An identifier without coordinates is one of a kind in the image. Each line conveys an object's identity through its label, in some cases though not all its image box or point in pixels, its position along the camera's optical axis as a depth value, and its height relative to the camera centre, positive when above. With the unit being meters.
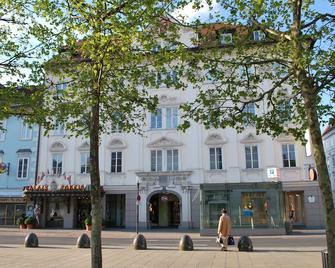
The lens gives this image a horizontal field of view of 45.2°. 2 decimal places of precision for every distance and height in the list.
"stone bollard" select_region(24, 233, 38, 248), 18.39 -0.96
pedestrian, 16.66 -0.50
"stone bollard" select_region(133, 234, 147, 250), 17.37 -1.03
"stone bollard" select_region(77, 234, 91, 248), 17.83 -0.99
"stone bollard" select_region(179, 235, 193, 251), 16.66 -1.04
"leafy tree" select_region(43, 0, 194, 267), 8.51 +3.64
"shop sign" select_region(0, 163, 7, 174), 36.23 +4.84
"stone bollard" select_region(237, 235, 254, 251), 16.09 -1.07
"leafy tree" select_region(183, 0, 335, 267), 8.73 +3.79
